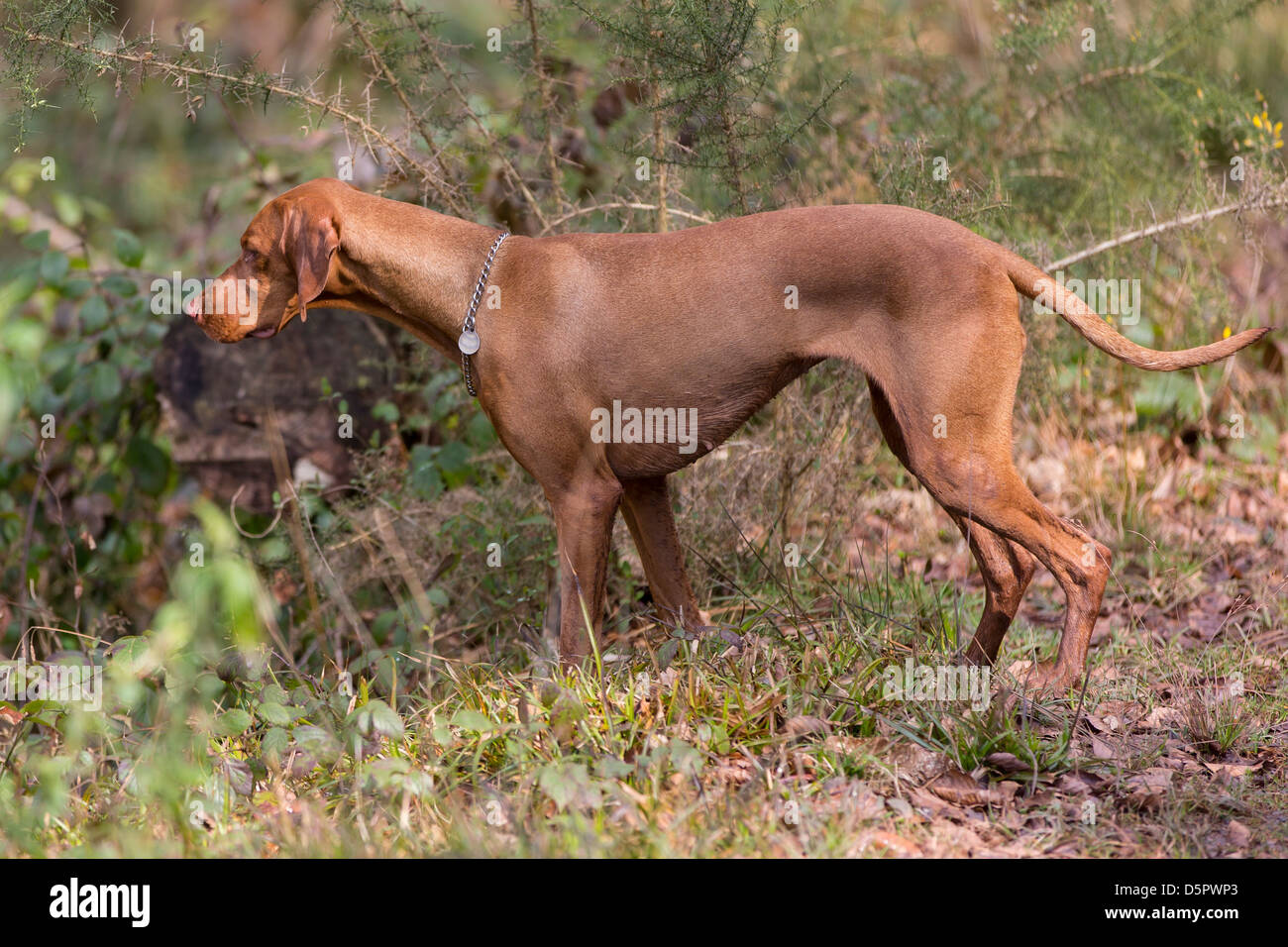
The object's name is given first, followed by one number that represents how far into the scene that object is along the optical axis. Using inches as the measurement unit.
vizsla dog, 142.6
